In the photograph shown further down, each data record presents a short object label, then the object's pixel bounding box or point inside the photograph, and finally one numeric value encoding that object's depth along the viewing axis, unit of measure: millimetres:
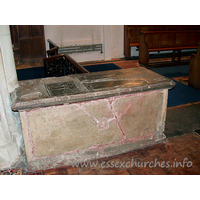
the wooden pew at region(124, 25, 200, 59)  7633
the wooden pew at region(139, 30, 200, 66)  6688
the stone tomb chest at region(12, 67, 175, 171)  2086
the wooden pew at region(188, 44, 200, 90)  4566
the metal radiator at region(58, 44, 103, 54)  7428
